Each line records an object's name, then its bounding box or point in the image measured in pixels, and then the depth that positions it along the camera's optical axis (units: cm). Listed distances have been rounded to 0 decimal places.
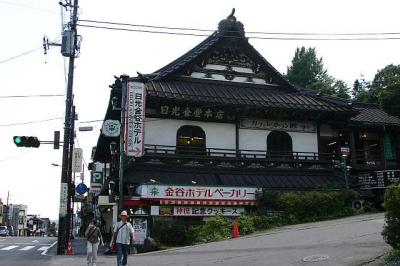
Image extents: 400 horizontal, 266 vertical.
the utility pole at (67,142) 1986
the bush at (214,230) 2077
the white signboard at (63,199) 2008
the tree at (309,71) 5378
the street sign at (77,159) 3452
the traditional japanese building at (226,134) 2225
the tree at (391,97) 3147
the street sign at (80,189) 2335
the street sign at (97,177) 3691
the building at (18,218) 10531
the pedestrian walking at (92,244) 1435
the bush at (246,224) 2156
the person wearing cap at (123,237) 1305
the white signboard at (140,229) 2148
